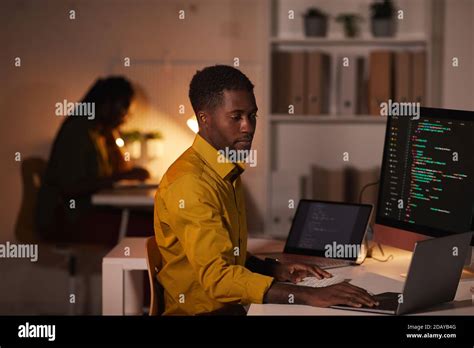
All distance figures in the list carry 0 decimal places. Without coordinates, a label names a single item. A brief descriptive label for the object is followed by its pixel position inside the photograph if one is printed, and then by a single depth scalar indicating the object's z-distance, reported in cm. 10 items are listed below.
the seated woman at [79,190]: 446
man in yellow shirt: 209
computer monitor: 235
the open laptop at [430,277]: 189
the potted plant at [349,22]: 454
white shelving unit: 448
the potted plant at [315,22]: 450
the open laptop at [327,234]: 257
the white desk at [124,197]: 412
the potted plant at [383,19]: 449
